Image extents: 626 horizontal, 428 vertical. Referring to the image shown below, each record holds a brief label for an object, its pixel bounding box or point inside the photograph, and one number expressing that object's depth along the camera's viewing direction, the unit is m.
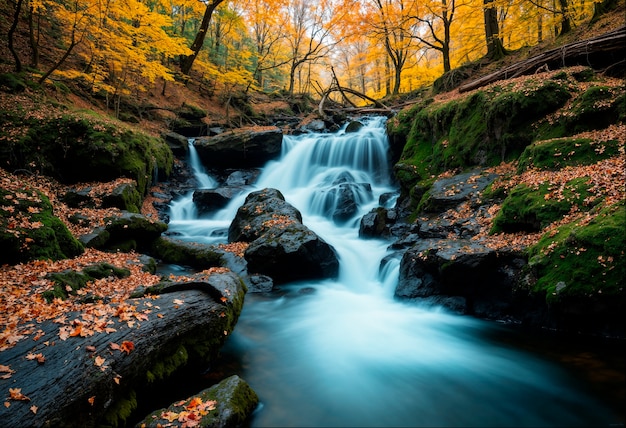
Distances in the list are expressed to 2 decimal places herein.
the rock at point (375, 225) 11.30
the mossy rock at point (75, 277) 5.41
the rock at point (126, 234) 8.71
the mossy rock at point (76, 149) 10.37
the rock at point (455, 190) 9.60
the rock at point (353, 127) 19.69
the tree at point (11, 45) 10.65
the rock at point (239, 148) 17.94
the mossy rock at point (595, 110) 8.20
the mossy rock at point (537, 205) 6.47
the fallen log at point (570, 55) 10.09
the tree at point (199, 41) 19.59
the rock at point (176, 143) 17.84
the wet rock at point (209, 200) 14.50
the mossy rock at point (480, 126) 9.70
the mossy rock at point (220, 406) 3.29
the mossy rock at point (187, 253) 9.56
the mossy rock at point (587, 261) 4.71
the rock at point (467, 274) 6.32
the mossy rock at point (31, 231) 6.30
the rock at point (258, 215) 10.55
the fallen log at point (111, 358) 2.80
